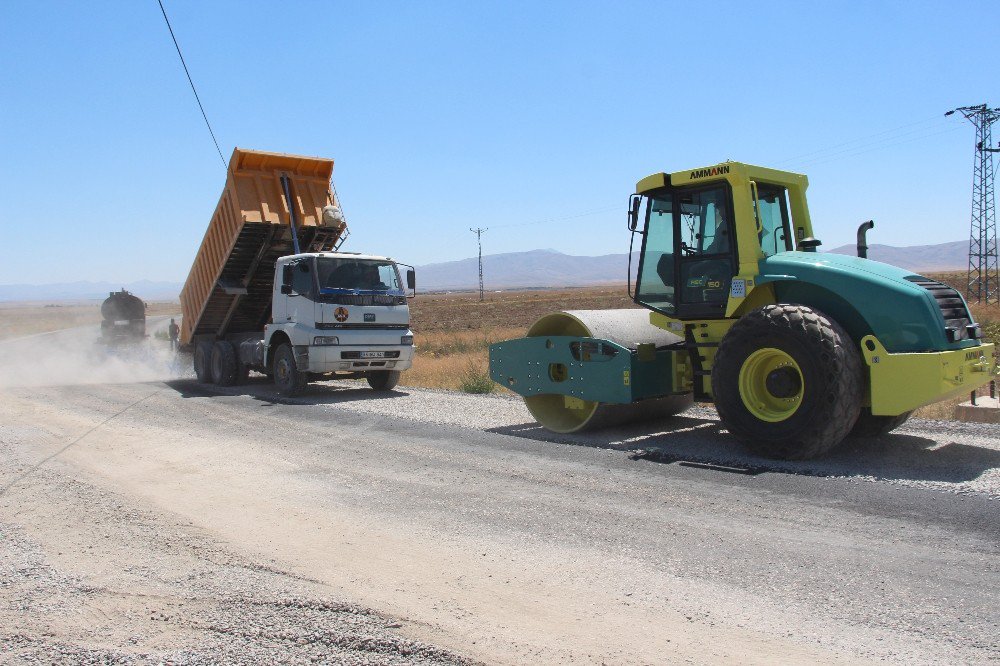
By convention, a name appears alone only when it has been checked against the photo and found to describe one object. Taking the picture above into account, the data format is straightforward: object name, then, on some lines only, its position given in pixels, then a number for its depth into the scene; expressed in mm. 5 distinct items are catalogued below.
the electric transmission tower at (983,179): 39625
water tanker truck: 28109
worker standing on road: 20400
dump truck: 13859
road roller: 7152
